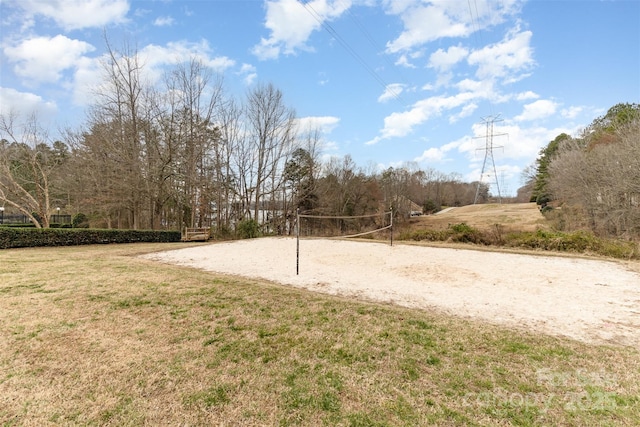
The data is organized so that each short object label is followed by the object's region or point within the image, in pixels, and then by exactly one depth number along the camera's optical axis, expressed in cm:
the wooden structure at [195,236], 1587
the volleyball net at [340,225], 2483
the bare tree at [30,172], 1612
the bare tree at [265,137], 2158
